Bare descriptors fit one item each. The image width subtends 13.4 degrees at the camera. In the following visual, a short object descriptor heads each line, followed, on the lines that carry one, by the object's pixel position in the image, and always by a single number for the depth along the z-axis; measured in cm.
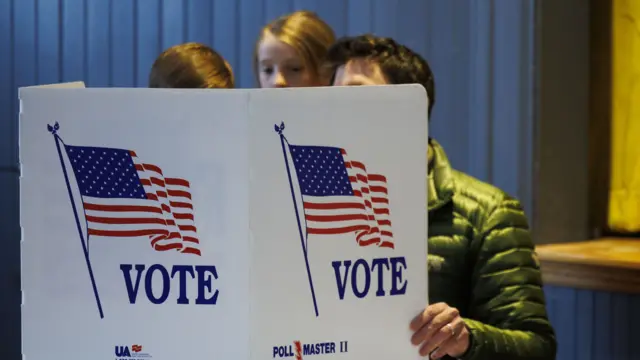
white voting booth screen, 463
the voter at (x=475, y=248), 504
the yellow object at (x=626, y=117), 710
